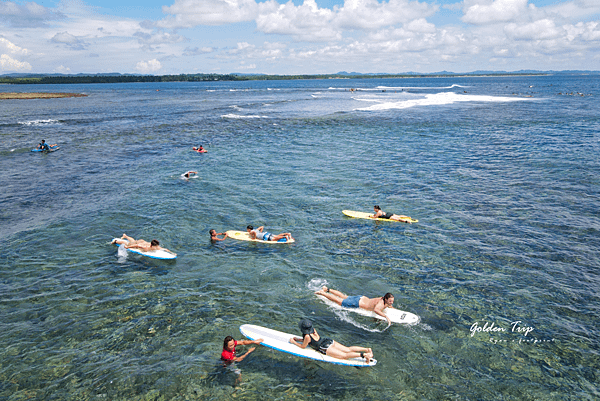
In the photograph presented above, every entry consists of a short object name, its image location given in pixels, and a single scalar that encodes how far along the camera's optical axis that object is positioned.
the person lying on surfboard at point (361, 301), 14.09
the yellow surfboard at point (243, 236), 20.64
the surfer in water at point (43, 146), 43.34
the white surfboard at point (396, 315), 14.15
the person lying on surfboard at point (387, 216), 23.00
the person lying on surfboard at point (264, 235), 20.67
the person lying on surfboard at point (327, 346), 12.17
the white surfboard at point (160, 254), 18.90
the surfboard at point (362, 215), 23.02
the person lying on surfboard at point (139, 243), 19.03
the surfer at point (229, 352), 12.07
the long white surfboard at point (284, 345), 12.11
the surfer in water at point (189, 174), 33.38
